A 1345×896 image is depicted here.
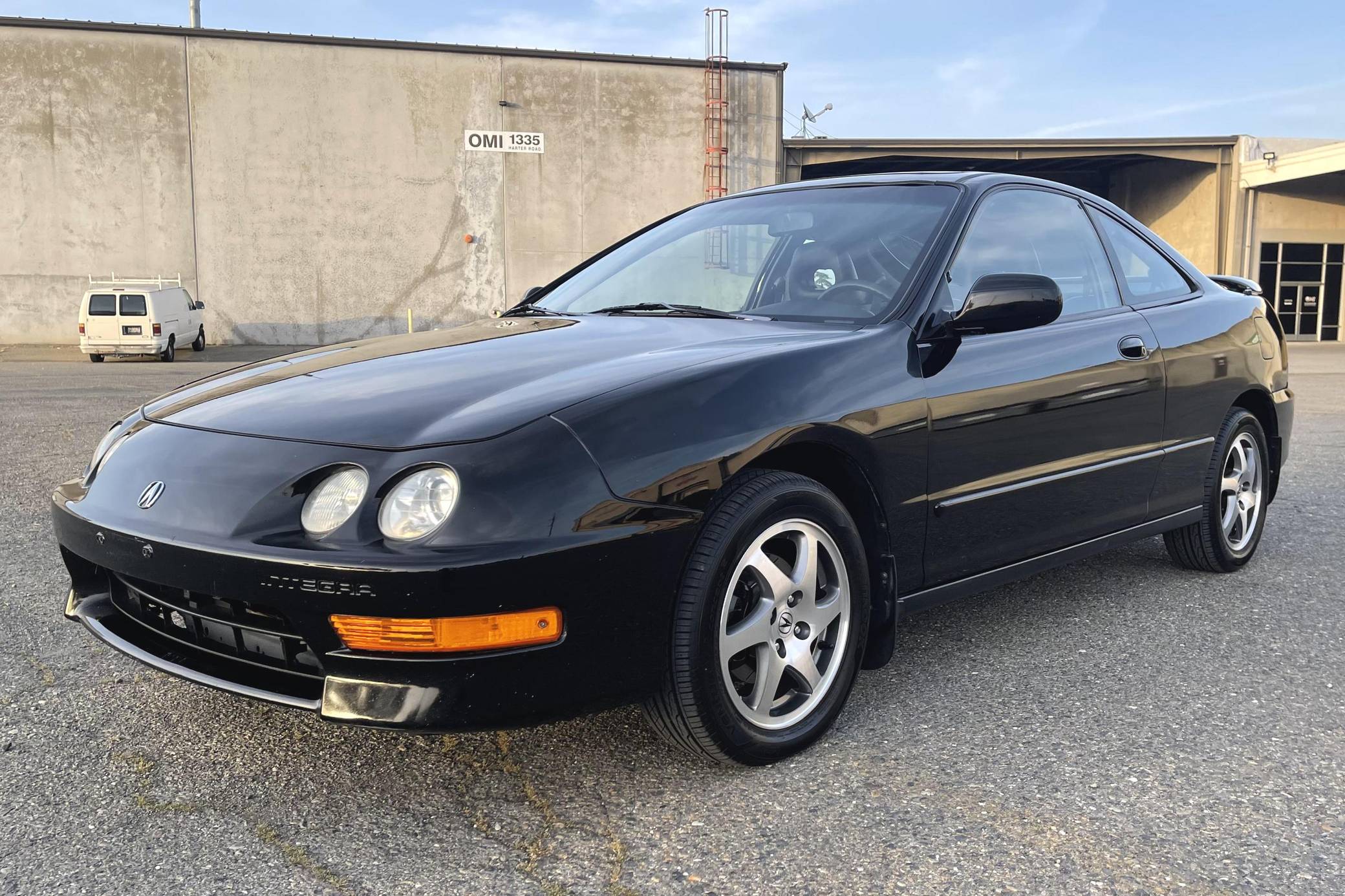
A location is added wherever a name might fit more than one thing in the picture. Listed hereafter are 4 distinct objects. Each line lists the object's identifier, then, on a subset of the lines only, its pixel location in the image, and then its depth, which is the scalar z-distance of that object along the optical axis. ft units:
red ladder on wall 90.63
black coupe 7.23
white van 67.26
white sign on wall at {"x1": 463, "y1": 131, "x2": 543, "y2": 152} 88.69
